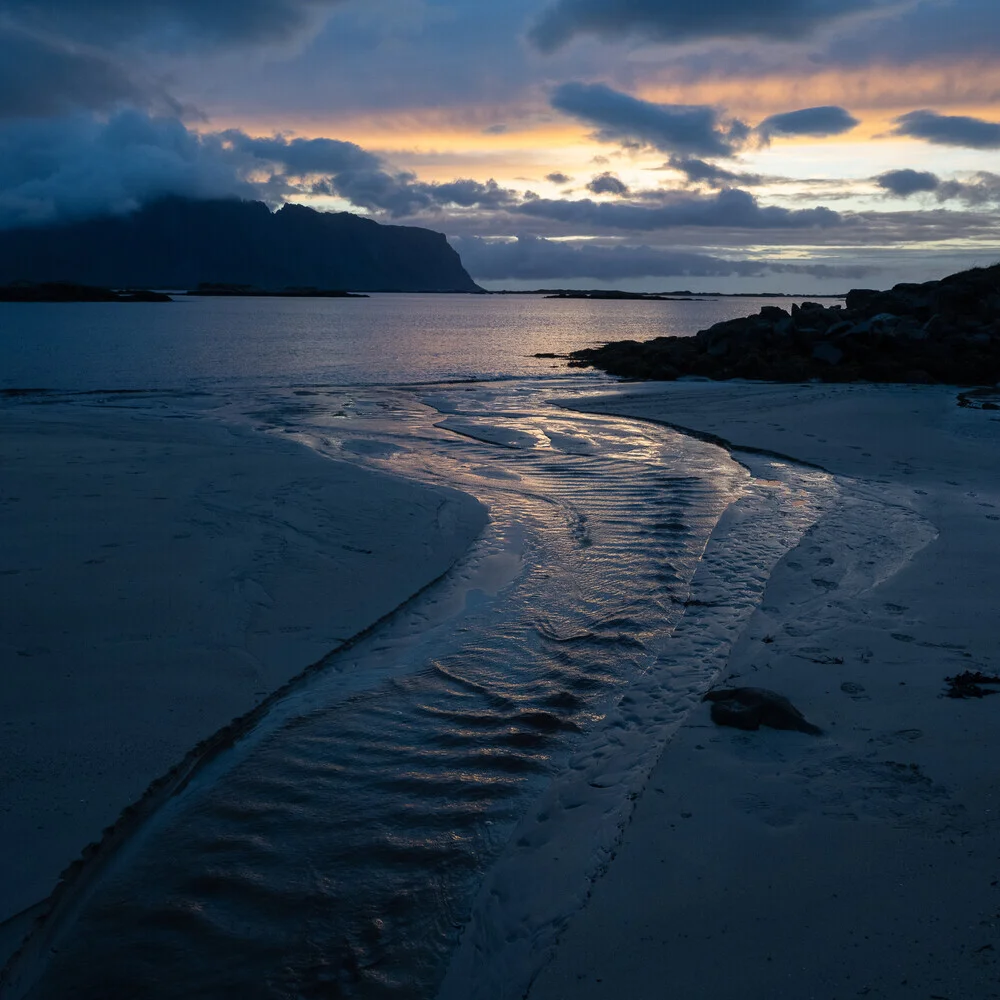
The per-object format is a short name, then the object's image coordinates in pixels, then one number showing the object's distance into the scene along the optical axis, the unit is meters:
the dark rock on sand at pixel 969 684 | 4.17
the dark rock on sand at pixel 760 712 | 4.00
